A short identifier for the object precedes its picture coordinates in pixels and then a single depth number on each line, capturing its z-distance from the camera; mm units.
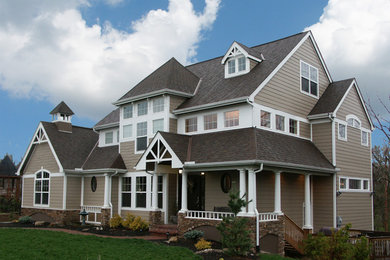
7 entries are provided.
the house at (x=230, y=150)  17938
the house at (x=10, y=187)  31031
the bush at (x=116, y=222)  21406
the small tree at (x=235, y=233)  13773
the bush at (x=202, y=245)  15348
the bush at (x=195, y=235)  16828
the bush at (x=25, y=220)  24516
